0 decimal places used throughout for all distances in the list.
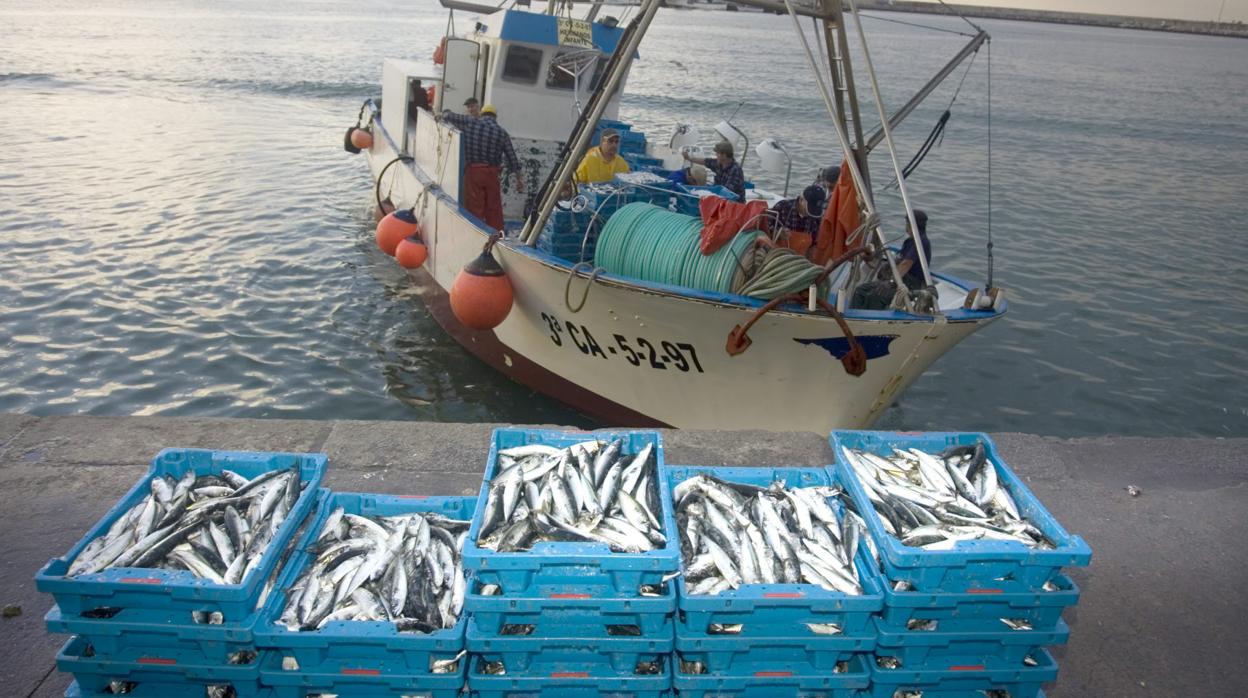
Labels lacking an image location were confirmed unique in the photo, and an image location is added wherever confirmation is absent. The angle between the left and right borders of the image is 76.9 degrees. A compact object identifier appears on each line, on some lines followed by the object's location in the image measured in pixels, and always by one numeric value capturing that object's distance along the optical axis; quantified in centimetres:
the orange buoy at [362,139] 1597
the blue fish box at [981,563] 336
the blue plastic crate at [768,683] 347
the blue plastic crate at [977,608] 340
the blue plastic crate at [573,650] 334
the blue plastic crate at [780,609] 333
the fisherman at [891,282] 762
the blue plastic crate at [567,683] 340
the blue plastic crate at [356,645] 325
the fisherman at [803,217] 827
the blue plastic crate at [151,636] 320
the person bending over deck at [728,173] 1024
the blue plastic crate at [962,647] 345
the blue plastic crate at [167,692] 341
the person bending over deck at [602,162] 1006
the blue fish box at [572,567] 324
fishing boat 702
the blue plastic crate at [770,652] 340
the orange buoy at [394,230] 1141
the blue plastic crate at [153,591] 314
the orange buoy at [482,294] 870
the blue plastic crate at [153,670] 329
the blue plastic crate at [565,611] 327
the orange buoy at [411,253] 1088
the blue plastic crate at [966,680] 352
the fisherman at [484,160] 1034
